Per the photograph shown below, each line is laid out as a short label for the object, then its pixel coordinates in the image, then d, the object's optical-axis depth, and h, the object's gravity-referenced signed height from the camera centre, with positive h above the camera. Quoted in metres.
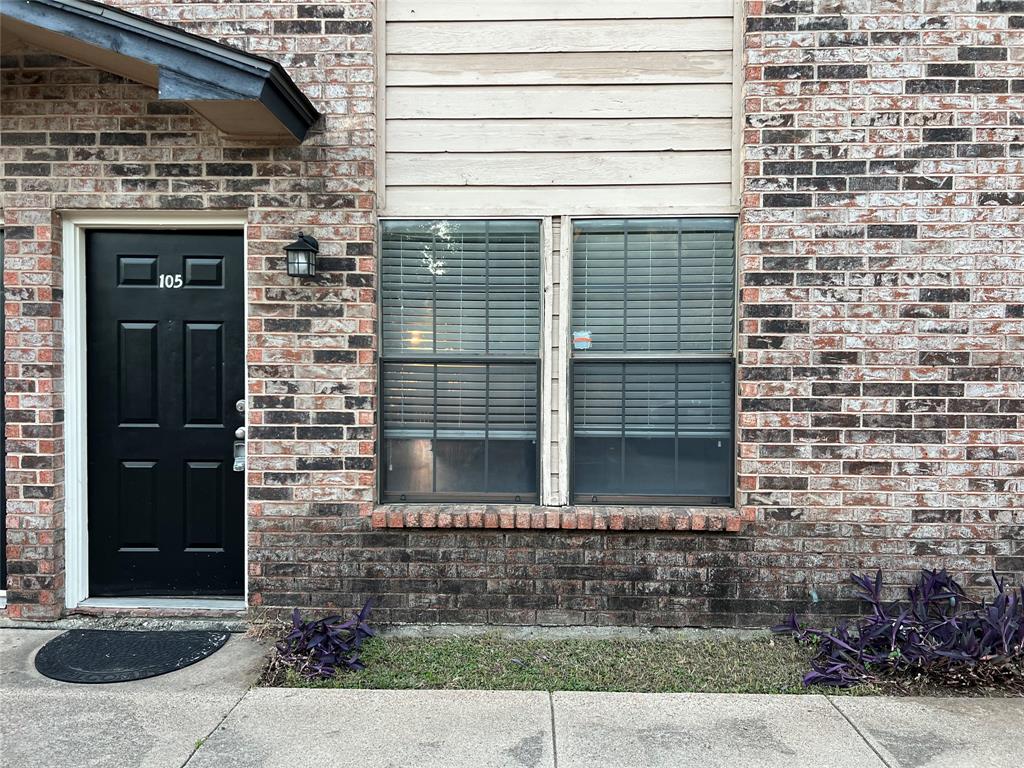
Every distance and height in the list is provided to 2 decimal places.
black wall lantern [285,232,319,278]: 3.93 +0.64
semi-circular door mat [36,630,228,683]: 3.66 -1.47
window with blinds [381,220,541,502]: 4.23 +0.10
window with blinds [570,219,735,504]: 4.19 +0.09
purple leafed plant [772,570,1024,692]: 3.52 -1.31
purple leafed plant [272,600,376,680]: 3.63 -1.38
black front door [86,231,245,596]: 4.29 -0.21
